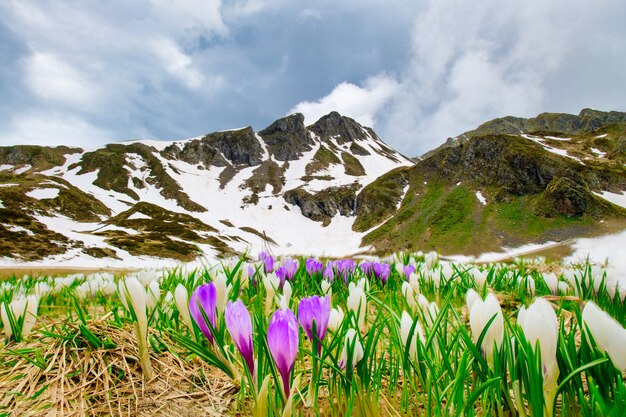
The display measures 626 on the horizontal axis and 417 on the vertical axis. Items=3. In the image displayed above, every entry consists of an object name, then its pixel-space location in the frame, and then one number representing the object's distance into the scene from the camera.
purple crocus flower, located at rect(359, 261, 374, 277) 2.87
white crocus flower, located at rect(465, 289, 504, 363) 0.21
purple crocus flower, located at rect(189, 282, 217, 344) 0.24
